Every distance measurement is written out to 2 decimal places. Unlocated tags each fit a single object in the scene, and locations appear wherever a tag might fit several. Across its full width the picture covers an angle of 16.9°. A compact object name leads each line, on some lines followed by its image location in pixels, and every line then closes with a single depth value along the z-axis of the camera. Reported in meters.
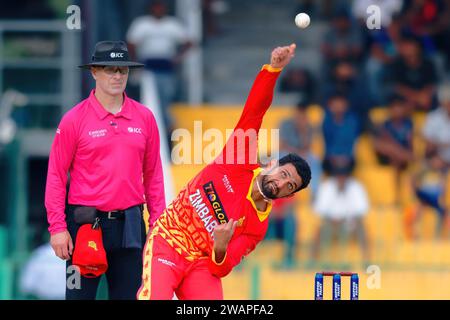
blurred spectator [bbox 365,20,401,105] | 18.36
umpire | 9.39
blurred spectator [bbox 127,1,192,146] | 17.55
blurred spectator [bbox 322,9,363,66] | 18.22
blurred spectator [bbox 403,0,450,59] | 19.09
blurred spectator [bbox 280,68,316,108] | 18.39
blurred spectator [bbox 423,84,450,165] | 17.45
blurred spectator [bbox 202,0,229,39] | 20.09
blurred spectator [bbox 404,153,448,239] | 16.72
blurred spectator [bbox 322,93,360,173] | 16.95
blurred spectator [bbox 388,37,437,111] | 18.11
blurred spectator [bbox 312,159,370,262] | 16.38
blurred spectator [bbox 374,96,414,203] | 17.36
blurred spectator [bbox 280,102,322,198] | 16.80
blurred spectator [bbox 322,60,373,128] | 17.55
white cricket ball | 9.06
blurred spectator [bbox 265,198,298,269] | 16.06
